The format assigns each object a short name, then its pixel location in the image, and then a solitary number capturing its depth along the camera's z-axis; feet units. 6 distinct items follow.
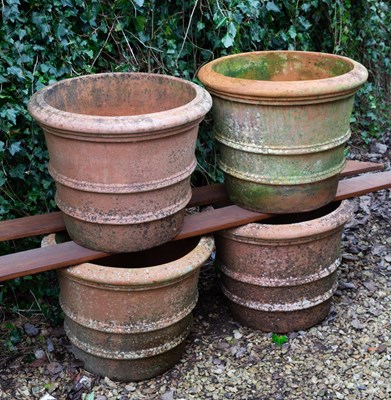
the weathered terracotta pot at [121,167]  7.55
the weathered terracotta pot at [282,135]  8.63
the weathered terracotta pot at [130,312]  8.29
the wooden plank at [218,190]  10.18
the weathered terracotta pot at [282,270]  9.38
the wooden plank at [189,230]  8.10
